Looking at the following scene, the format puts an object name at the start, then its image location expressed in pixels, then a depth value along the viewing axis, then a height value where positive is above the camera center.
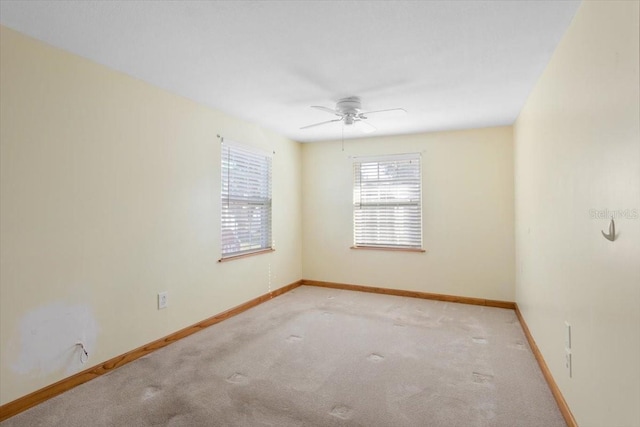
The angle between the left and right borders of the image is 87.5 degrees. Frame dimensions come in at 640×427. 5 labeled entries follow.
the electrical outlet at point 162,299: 2.94 -0.74
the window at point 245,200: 3.75 +0.19
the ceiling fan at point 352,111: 3.10 +1.03
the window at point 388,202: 4.59 +0.19
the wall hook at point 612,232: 1.33 -0.07
